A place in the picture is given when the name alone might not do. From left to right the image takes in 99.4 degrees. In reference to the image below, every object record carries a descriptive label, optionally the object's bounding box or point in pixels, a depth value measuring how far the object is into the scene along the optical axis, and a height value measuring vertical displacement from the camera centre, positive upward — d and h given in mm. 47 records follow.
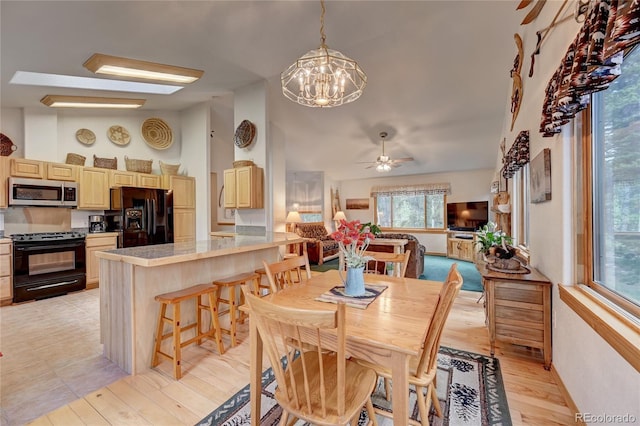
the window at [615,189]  1258 +113
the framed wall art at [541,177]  2084 +284
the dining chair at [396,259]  2289 -409
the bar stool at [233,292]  2523 -829
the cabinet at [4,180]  3623 +451
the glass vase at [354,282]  1713 -449
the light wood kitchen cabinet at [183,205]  5184 +153
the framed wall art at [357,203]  9108 +276
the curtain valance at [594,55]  928 +627
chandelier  1899 +1026
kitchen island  2115 -642
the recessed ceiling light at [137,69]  2875 +1655
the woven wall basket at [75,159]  4359 +882
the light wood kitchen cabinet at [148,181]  4957 +605
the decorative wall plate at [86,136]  4531 +1308
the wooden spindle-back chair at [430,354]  1262 -724
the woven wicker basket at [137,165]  4945 +894
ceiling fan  5137 +927
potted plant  2555 -332
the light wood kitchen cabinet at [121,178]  4636 +614
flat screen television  7176 -111
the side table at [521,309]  2135 -809
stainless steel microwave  3695 +303
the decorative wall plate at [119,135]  4855 +1422
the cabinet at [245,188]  4148 +387
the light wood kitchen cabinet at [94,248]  4258 -568
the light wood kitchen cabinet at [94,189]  4336 +394
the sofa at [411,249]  4797 -703
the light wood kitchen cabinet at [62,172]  4027 +640
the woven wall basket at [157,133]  5191 +1562
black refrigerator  4516 -50
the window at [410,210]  8000 +43
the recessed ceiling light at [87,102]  3719 +1609
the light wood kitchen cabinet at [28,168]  3713 +642
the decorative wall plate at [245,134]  4277 +1261
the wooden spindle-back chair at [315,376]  1031 -772
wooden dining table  1129 -539
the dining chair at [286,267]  1802 -413
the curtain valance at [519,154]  2828 +644
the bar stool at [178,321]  2072 -898
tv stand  6789 -871
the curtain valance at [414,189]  7788 +663
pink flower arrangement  1648 -179
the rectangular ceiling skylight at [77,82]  3213 +1664
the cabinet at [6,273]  3521 -770
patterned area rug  1636 -1255
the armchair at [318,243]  6715 -783
